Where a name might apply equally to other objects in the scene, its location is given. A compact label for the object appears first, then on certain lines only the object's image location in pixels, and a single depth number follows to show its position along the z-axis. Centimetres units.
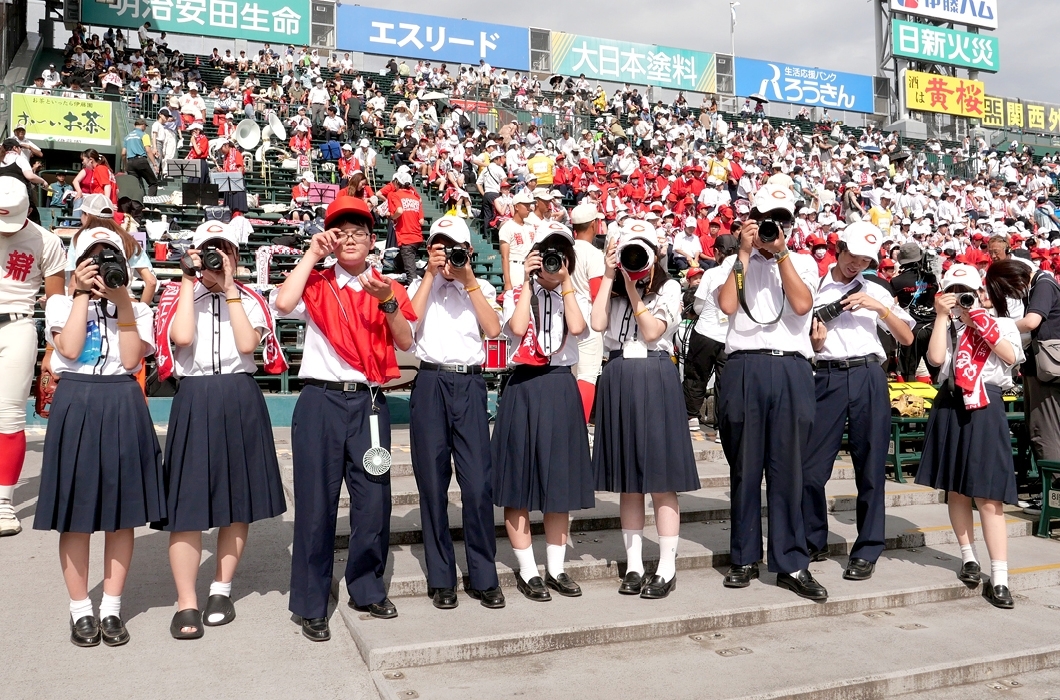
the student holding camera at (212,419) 376
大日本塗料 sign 3284
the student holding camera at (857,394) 478
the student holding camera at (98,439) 358
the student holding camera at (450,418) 411
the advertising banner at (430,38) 2925
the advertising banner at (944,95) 3575
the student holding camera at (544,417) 427
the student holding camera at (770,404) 449
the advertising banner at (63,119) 1379
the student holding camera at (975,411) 463
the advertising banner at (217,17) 2414
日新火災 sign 3553
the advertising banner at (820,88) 3675
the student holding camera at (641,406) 433
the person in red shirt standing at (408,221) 1159
